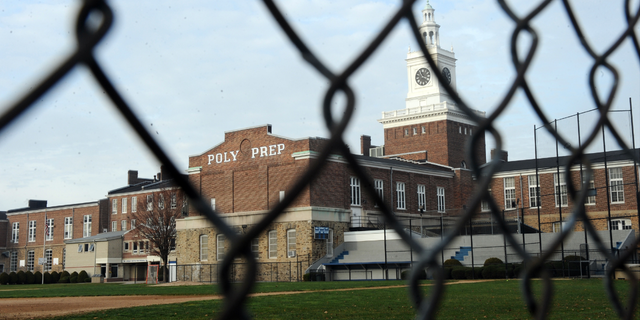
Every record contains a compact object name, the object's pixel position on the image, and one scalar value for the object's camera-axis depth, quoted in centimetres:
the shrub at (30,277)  6122
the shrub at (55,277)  6252
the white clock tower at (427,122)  6612
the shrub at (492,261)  3362
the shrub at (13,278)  6053
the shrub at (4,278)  5969
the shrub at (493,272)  3049
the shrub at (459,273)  3095
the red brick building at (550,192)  4356
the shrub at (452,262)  3488
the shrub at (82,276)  6022
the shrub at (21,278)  6106
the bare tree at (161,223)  5297
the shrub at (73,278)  6053
